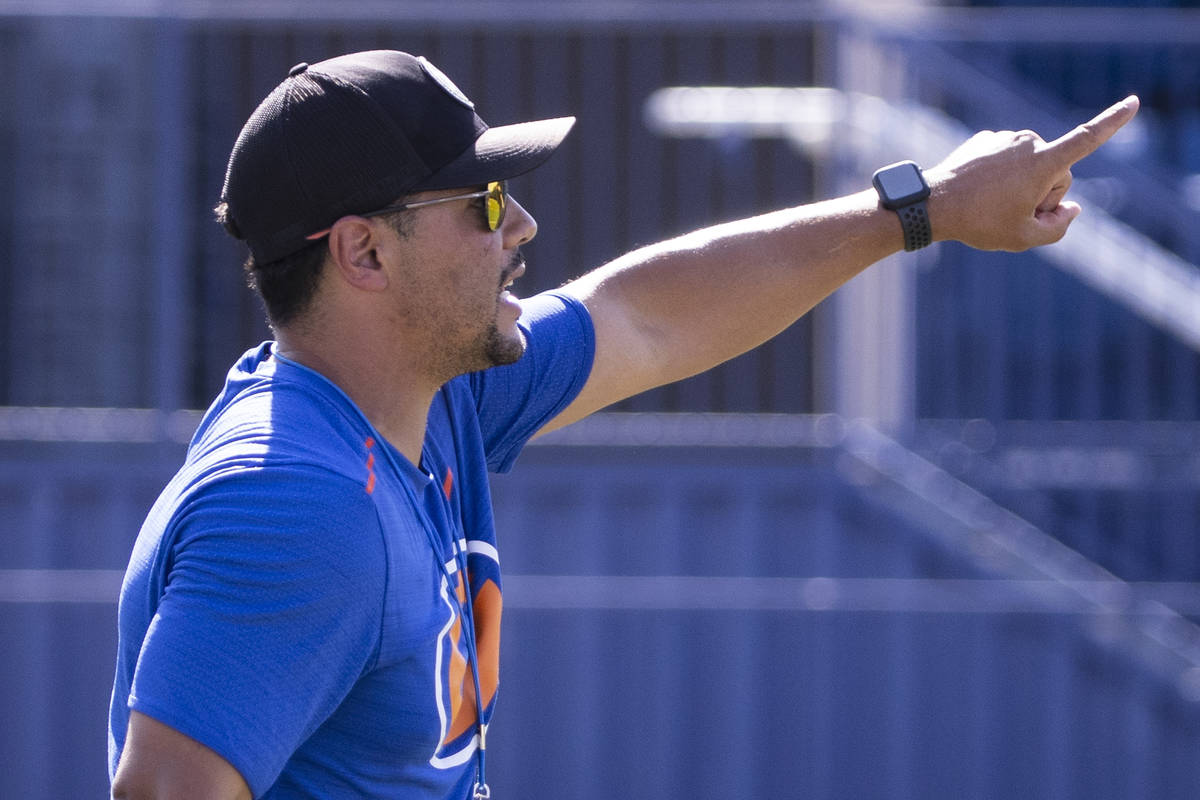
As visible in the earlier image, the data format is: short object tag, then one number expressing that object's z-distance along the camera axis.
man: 9.08
